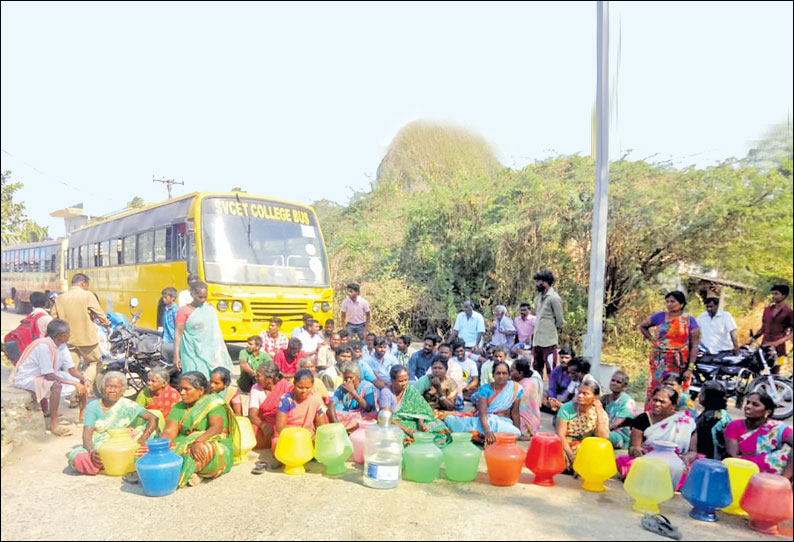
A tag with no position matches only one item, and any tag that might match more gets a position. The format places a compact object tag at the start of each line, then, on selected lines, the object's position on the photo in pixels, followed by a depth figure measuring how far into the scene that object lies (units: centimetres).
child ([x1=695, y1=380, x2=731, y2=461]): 382
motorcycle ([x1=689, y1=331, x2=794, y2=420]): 559
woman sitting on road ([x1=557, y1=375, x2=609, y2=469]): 427
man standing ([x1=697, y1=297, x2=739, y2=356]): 586
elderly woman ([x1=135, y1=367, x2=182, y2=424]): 432
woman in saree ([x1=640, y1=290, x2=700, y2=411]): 500
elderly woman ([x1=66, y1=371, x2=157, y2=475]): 402
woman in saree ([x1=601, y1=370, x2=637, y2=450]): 460
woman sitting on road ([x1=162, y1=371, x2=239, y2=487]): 380
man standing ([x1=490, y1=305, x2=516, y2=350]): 791
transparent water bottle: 368
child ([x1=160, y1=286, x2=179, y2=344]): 661
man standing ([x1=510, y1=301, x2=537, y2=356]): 757
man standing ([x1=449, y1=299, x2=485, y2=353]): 789
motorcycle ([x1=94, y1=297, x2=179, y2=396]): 673
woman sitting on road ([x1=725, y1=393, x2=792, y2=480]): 334
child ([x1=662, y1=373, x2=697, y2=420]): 447
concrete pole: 576
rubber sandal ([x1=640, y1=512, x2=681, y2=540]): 300
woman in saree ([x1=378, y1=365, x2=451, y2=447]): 473
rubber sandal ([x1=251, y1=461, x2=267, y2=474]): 410
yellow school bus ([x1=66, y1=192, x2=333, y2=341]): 830
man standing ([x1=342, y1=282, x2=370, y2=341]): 809
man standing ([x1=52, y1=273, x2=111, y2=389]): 584
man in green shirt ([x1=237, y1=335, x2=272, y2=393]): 616
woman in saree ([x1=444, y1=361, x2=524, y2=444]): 482
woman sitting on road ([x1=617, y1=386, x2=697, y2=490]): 391
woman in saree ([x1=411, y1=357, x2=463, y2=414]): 554
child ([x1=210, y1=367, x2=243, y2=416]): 437
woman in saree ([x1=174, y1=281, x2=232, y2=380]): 527
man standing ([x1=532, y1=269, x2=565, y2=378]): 606
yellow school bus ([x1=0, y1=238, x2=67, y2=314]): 1136
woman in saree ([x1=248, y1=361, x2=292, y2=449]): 455
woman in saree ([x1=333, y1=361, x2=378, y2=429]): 516
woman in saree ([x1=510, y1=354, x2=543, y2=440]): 496
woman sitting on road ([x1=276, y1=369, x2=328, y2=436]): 423
